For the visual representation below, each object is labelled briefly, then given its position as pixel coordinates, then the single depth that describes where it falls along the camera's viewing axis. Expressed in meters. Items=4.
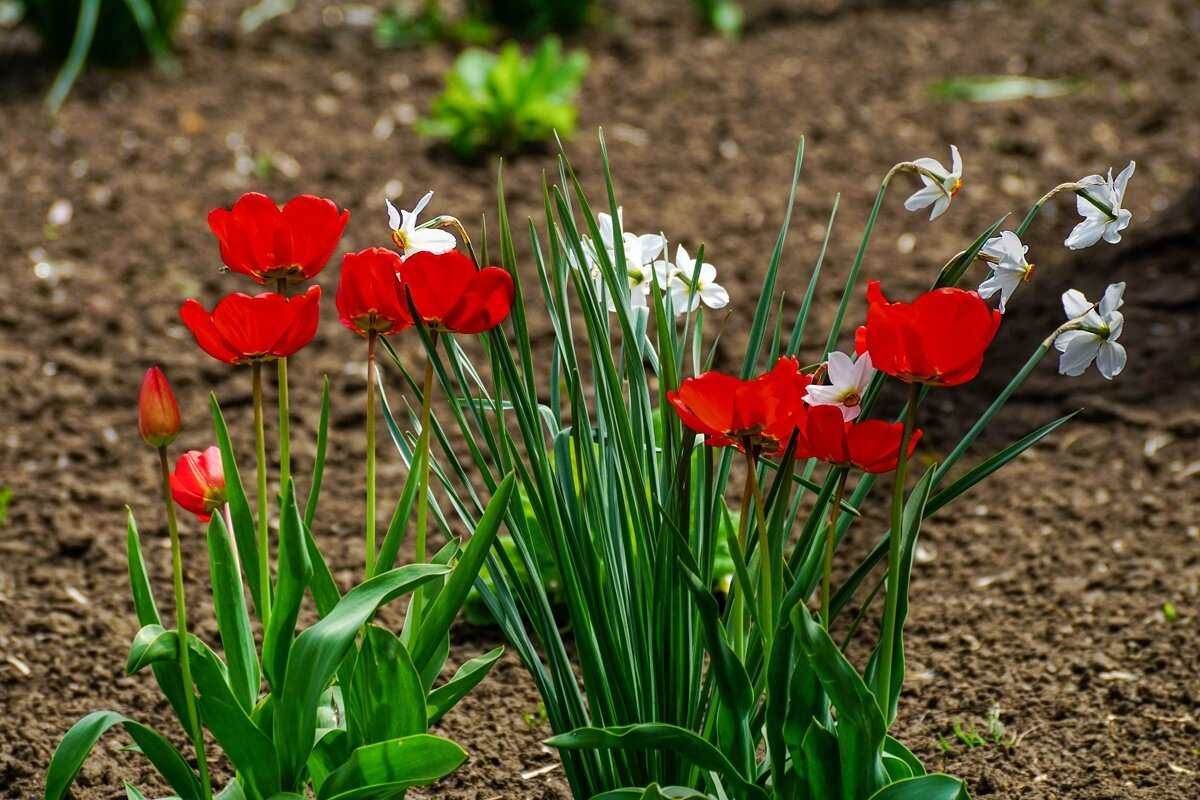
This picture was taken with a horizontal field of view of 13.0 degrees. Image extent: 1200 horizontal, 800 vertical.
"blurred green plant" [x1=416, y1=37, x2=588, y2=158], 5.70
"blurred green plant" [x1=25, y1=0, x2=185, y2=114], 6.29
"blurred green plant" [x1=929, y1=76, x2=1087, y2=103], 6.37
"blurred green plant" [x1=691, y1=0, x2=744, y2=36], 7.11
